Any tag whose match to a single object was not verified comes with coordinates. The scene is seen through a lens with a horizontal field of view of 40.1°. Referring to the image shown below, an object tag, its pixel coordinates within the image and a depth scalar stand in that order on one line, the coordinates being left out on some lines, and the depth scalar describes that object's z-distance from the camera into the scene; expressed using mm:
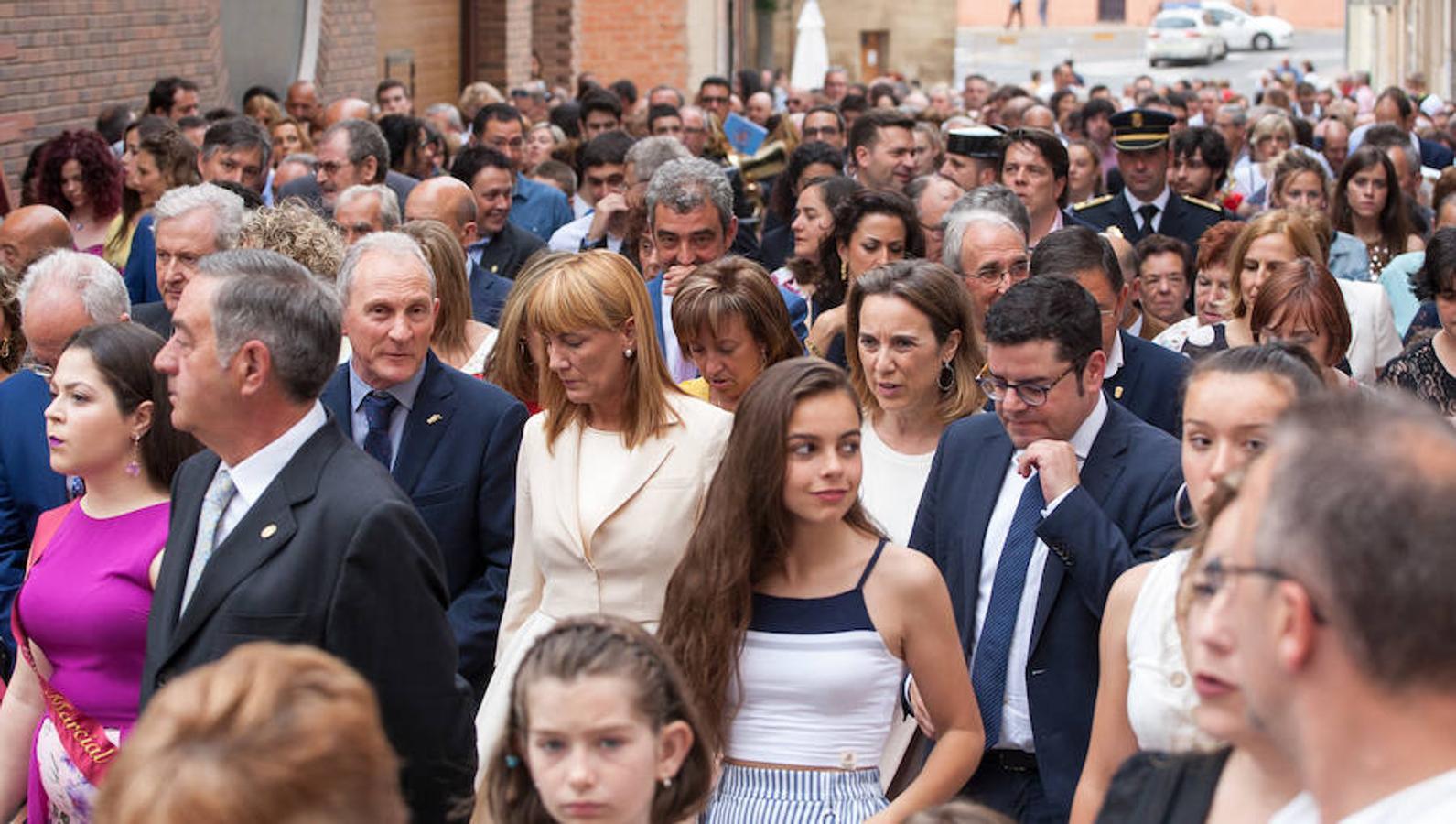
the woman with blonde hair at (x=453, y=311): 7176
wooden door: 48781
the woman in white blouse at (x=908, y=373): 5660
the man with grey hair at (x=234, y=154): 10547
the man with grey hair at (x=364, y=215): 8492
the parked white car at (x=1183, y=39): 56438
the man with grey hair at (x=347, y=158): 10484
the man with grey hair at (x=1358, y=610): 2168
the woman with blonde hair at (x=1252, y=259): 7699
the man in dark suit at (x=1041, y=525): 4504
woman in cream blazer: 5137
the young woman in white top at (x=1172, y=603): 3652
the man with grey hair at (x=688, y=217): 8062
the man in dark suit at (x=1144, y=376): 6113
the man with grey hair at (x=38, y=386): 6035
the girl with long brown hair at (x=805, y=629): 4277
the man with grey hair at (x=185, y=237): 7312
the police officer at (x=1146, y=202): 11133
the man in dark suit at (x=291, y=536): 4039
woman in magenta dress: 4645
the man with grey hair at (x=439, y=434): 5500
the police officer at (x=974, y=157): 11344
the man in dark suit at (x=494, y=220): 10219
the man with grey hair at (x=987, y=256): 7461
